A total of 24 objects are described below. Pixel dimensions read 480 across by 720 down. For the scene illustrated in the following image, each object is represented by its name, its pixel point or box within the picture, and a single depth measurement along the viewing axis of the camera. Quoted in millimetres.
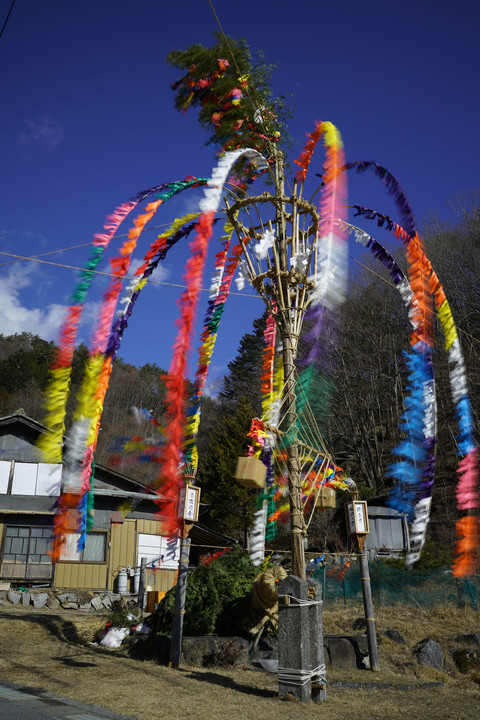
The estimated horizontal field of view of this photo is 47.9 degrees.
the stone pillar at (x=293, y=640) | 6484
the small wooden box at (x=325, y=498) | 8102
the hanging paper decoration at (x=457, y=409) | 6727
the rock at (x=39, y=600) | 15055
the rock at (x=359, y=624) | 11758
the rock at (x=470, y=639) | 10082
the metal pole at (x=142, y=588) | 12754
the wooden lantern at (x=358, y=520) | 9703
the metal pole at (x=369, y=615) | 8938
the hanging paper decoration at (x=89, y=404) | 6715
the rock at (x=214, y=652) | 8375
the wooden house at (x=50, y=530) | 16953
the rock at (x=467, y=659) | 9445
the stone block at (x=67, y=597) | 15634
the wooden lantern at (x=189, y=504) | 8961
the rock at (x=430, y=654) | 9371
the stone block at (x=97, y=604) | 15548
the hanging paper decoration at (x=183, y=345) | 6891
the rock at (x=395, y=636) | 10648
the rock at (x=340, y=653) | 9016
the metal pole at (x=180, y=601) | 8250
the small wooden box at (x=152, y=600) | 12031
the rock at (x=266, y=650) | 8609
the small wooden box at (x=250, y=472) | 6992
